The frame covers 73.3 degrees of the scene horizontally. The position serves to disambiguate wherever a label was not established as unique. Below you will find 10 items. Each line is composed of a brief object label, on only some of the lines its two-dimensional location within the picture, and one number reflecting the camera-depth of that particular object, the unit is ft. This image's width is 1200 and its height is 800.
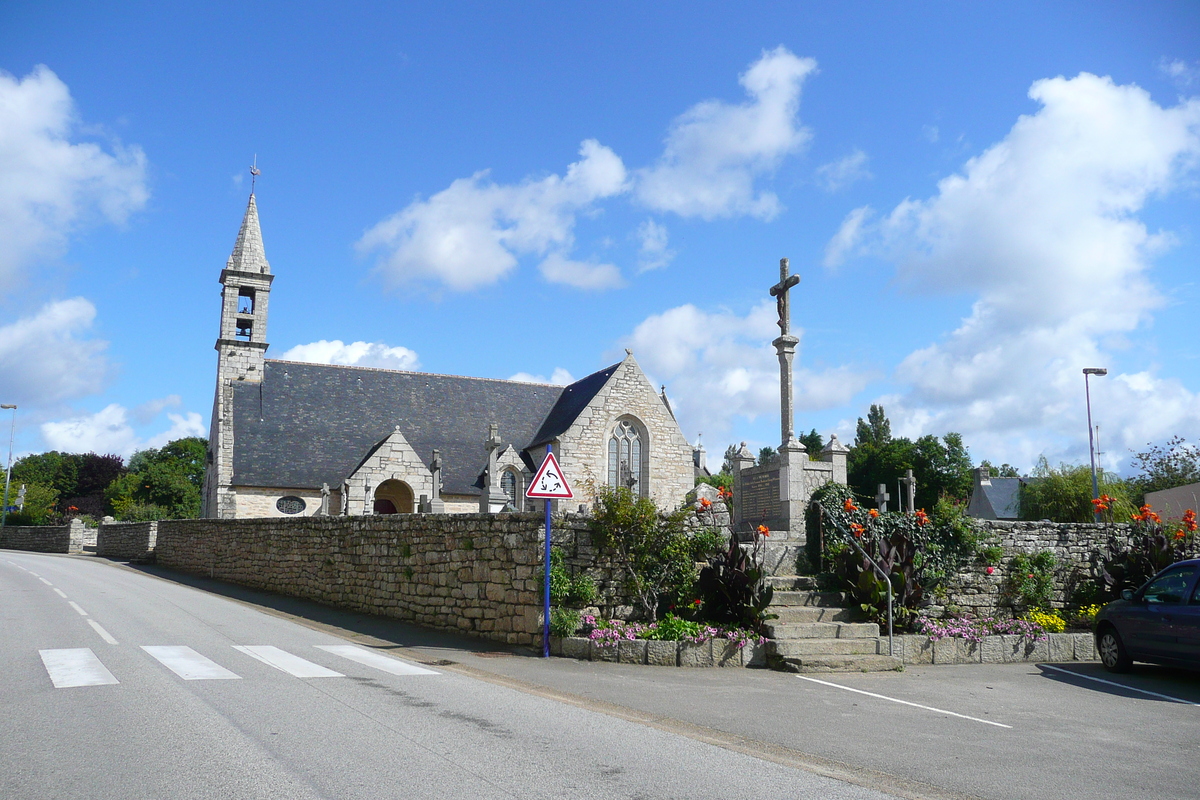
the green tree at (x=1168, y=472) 107.14
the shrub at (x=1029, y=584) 40.45
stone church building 90.43
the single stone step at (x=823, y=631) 33.35
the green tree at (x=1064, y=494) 106.11
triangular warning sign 33.35
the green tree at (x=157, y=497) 121.90
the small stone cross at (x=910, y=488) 49.35
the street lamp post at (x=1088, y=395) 88.84
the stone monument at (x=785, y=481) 42.29
